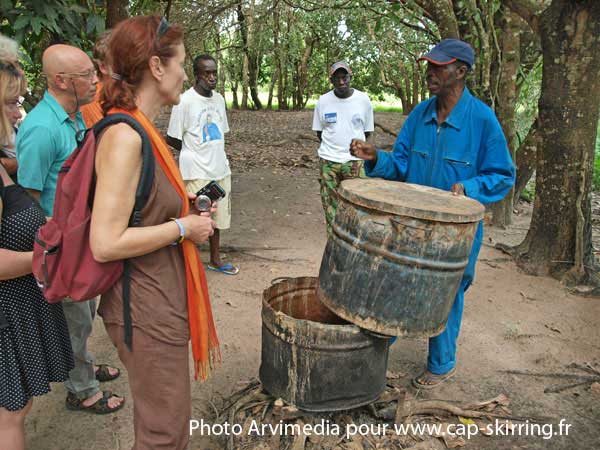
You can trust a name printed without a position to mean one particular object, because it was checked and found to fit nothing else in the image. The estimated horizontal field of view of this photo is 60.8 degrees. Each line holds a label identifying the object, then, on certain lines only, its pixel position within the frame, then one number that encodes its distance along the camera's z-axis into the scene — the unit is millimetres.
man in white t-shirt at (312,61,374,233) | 5613
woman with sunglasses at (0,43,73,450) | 2023
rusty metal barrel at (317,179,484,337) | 2365
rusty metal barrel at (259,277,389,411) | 2602
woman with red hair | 1680
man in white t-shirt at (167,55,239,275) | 4750
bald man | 2607
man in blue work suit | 3043
